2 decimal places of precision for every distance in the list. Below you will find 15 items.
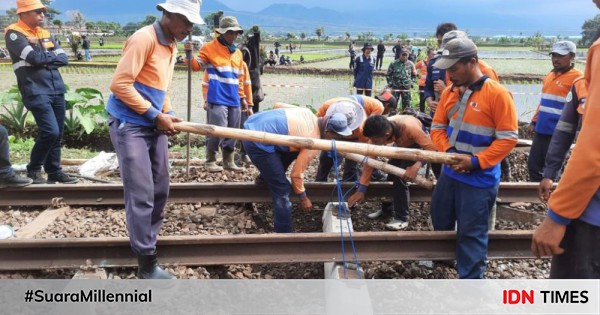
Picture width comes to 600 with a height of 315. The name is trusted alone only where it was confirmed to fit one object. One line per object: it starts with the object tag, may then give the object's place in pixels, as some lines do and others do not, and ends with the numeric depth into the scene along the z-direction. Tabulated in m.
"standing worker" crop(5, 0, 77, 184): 5.39
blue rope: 3.77
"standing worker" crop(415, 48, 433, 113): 10.36
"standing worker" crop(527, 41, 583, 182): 5.89
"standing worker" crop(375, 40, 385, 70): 28.62
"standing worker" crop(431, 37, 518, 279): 3.48
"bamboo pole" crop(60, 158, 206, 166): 7.19
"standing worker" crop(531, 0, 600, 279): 1.96
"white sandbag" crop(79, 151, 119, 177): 6.55
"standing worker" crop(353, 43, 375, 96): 14.45
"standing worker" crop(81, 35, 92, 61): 32.78
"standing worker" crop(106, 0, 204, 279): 3.44
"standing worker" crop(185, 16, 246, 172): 6.64
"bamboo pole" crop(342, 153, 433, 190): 4.68
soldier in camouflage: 13.27
